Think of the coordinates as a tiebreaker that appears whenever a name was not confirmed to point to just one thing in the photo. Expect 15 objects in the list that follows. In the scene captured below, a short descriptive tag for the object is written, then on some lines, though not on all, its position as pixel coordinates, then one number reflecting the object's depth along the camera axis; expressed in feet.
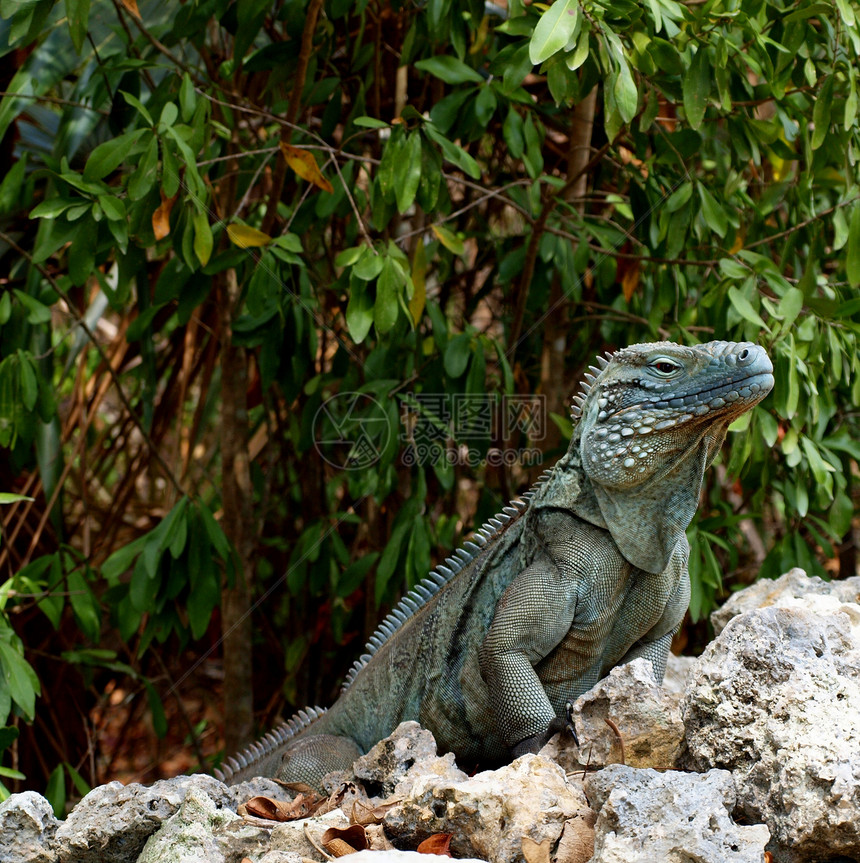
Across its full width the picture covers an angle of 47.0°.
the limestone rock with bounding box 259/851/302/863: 6.59
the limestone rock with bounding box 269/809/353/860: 6.94
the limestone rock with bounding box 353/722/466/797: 8.18
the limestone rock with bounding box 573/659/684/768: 7.78
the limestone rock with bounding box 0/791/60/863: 7.13
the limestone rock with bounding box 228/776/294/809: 8.38
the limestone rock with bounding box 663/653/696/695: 11.07
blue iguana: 8.76
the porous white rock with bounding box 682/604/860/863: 6.33
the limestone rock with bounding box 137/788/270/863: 6.92
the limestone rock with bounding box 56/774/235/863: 7.18
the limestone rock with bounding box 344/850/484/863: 5.99
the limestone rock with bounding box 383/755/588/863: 6.77
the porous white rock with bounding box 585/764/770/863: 5.87
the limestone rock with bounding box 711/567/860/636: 11.20
